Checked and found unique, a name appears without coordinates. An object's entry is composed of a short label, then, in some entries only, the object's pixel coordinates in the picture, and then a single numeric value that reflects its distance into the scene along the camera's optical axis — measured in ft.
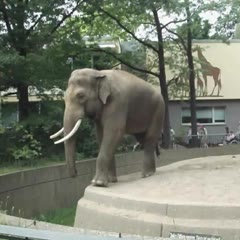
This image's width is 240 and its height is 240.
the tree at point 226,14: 68.08
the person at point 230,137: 101.32
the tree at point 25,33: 56.34
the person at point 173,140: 85.55
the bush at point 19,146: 52.65
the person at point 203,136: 96.43
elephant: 31.45
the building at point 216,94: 117.50
